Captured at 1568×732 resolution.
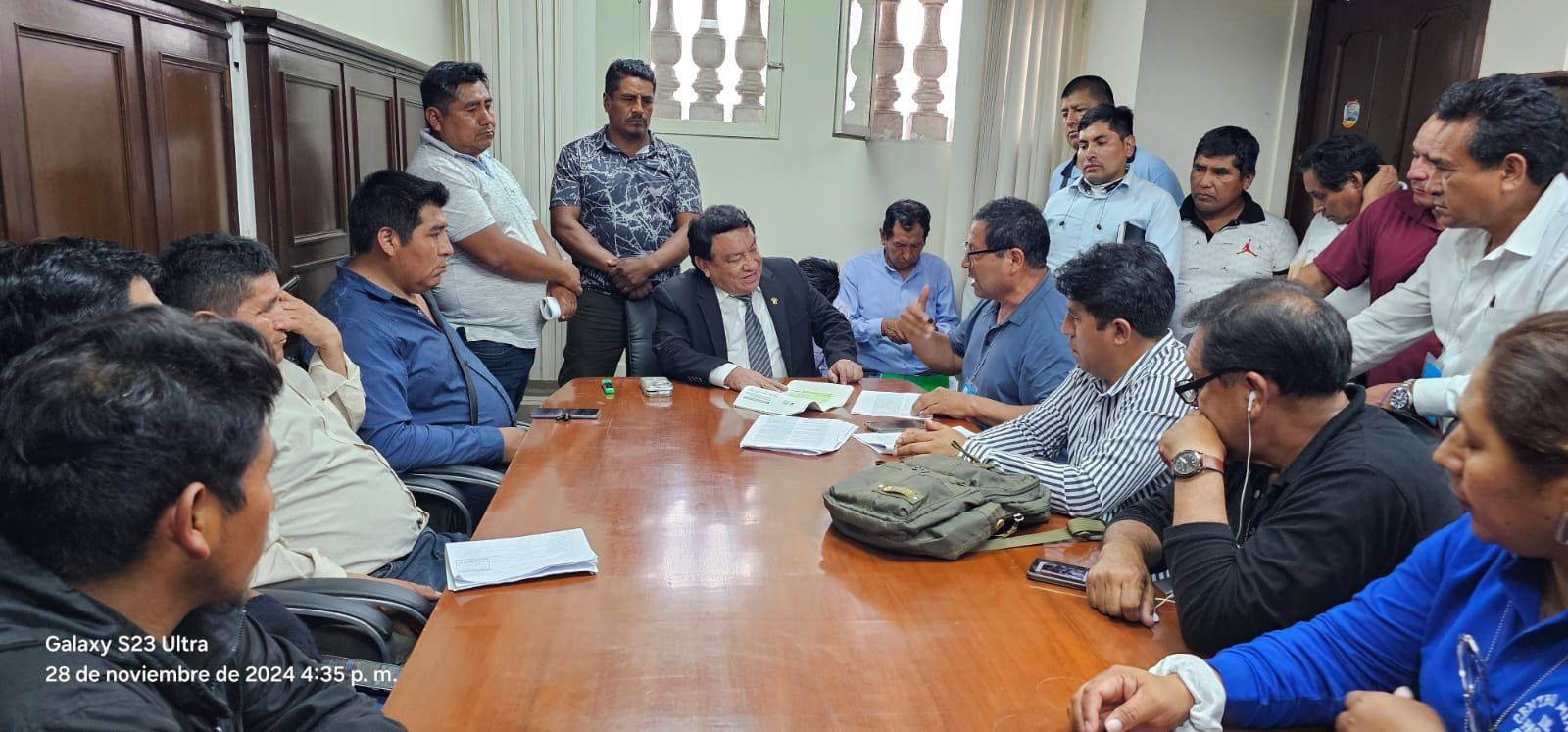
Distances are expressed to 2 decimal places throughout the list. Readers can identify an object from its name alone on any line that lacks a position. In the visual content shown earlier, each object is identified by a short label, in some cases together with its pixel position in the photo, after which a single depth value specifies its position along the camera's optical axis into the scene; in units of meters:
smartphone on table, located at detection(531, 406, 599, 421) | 2.83
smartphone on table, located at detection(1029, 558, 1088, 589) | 1.74
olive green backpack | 1.82
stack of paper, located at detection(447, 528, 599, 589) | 1.70
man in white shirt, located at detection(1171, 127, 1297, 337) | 3.81
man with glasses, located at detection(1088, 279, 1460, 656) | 1.45
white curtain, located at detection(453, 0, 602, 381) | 5.21
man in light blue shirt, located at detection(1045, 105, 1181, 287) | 3.81
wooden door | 3.75
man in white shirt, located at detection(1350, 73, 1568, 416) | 2.25
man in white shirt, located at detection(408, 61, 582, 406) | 3.43
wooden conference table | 1.33
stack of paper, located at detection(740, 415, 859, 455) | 2.57
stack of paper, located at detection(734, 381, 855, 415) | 3.00
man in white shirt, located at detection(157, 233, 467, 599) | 2.01
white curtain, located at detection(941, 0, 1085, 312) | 5.16
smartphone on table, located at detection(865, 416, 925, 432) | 2.82
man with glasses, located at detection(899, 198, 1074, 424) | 2.86
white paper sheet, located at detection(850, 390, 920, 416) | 3.01
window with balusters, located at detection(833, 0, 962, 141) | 5.57
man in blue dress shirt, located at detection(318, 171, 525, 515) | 2.55
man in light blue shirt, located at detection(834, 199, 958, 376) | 4.68
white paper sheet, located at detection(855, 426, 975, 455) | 2.60
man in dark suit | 3.50
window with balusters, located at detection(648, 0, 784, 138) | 5.57
